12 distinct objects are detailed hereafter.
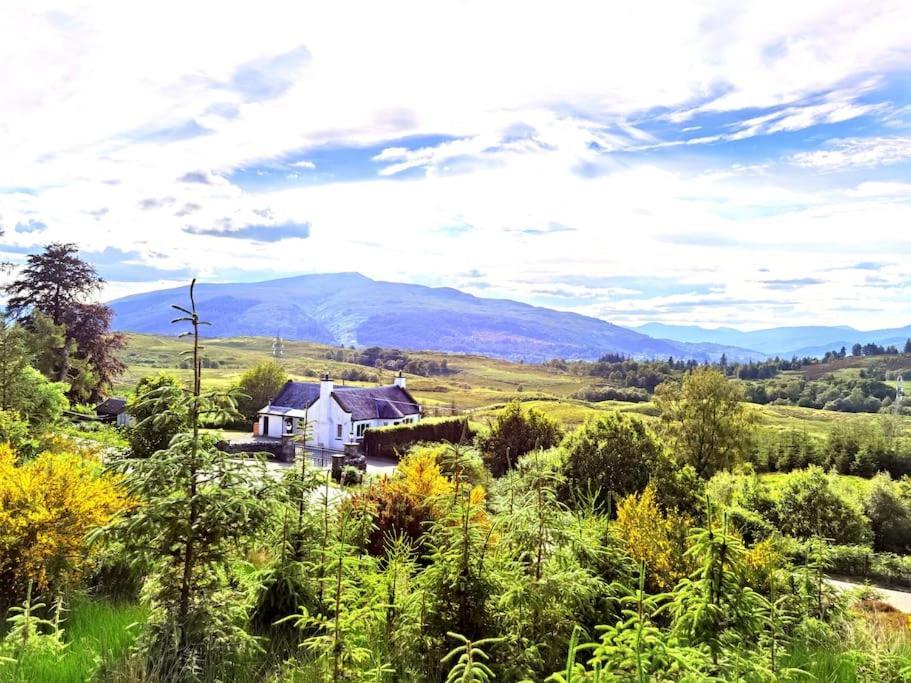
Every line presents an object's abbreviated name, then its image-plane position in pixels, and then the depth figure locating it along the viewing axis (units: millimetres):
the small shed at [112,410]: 48094
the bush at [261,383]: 55125
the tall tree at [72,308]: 40562
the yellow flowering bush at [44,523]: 7395
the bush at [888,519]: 25422
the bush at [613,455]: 20125
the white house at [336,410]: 47281
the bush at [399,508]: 11680
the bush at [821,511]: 22609
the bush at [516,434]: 33219
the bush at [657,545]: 8578
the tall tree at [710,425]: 36344
